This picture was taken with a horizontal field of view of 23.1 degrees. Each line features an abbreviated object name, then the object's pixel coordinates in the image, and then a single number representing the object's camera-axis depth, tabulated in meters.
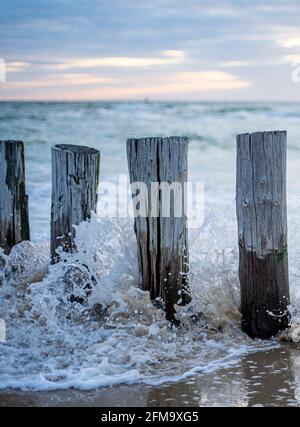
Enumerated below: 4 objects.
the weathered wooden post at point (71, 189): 5.32
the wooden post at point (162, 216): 4.89
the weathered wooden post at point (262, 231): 4.74
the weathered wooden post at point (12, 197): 5.79
